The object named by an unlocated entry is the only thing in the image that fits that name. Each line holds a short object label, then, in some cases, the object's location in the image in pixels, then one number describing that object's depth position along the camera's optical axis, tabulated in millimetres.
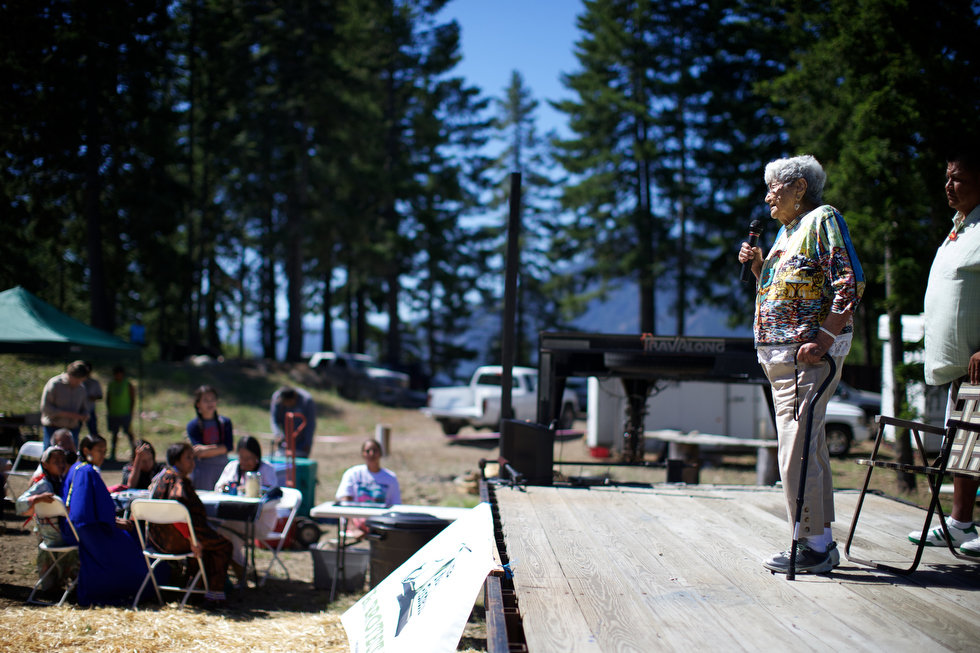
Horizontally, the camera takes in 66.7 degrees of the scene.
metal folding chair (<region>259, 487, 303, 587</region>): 6742
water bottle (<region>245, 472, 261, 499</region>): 6562
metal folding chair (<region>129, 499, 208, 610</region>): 5484
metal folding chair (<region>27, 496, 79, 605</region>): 5555
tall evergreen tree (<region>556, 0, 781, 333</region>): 25688
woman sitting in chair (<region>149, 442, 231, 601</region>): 5754
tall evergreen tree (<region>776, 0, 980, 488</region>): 10107
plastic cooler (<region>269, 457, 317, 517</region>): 8344
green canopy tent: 10562
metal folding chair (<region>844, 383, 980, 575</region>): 3074
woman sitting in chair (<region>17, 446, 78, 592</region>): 5617
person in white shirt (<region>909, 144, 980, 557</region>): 3441
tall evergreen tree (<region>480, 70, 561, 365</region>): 39531
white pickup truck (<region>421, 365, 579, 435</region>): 17359
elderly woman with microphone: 3100
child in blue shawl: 5512
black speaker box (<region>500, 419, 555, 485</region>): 5961
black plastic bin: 5461
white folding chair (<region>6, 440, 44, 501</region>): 8148
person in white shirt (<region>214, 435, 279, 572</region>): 6637
